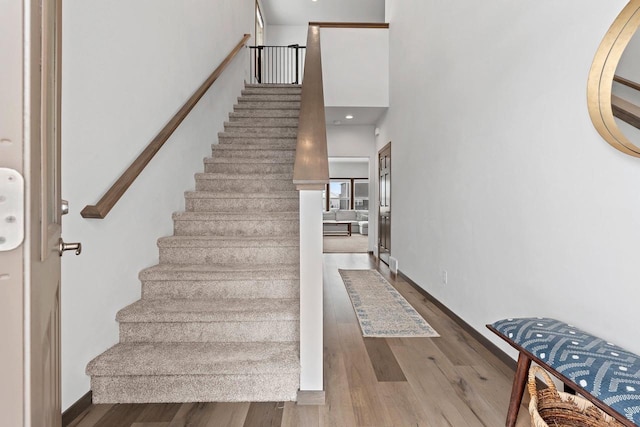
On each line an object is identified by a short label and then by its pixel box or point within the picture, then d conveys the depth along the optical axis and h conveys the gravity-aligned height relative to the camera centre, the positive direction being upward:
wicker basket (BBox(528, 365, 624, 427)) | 1.20 -0.74
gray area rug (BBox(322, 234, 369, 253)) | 7.35 -0.80
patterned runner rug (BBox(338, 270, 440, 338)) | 2.59 -0.91
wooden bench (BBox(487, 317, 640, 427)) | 0.96 -0.50
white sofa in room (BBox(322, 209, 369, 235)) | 11.04 -0.30
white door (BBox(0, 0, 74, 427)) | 0.43 +0.01
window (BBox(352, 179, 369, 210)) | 12.66 +0.73
